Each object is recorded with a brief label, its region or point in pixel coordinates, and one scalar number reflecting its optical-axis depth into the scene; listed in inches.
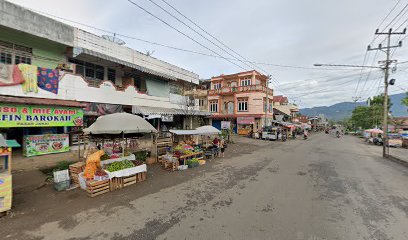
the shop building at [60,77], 346.3
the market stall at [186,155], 419.5
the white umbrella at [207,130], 544.8
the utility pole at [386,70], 676.7
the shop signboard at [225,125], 1111.6
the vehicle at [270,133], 1159.6
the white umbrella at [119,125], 314.5
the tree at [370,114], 1854.5
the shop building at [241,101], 1314.0
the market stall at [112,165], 273.1
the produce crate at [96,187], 257.8
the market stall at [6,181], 199.0
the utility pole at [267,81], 1311.5
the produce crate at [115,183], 282.4
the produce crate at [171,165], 412.6
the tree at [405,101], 1107.7
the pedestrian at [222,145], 599.7
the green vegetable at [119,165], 293.8
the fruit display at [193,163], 443.7
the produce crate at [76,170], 302.2
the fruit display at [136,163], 343.6
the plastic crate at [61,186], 274.5
